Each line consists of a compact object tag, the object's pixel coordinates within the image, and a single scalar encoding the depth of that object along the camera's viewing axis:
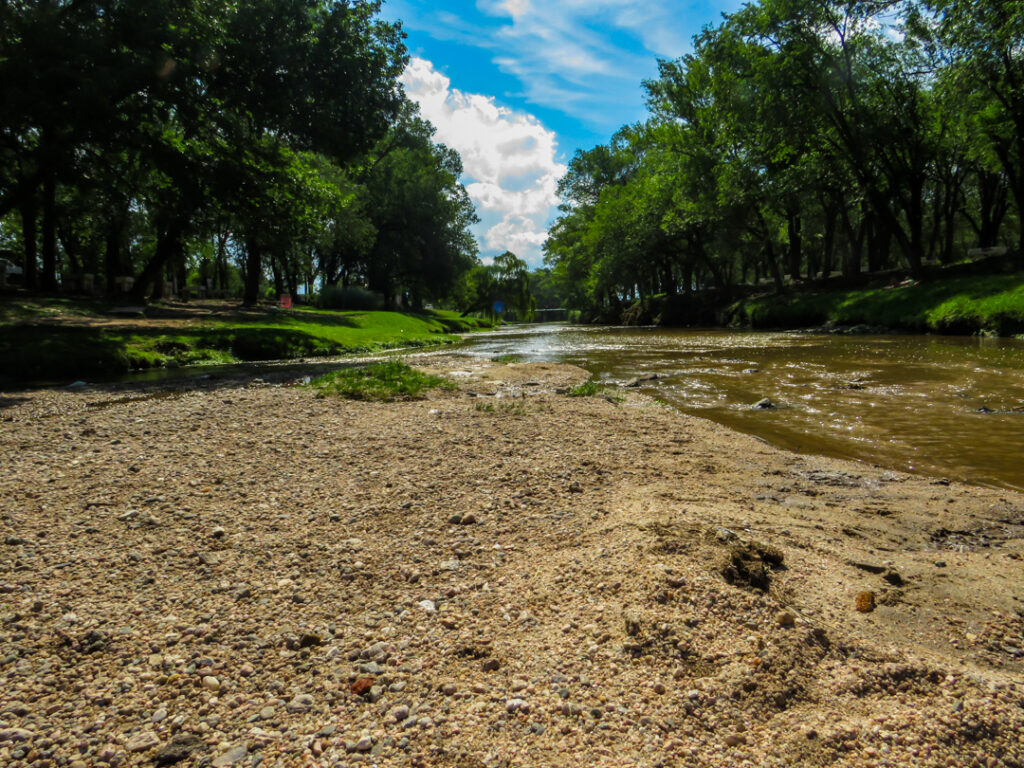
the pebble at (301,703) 2.21
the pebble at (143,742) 2.01
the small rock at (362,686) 2.30
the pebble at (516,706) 2.18
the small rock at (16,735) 2.03
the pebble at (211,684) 2.31
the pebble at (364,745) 1.99
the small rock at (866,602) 2.79
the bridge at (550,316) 159.14
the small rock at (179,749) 1.97
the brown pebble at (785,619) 2.60
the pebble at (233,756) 1.93
